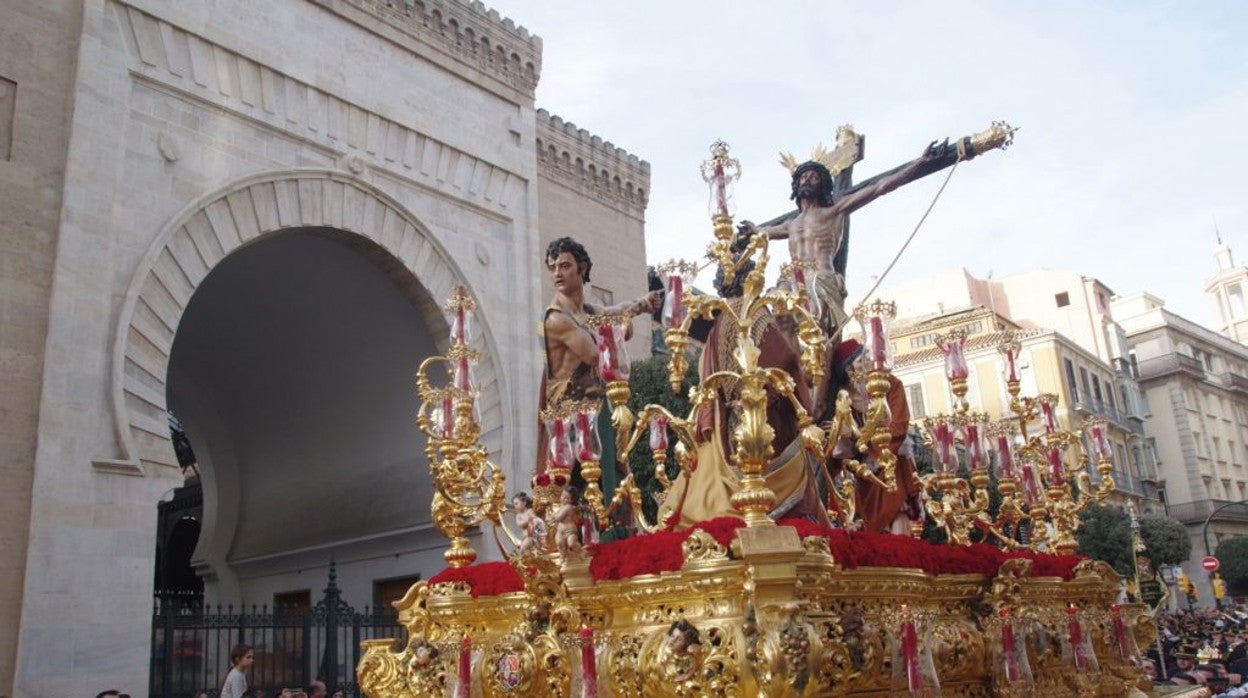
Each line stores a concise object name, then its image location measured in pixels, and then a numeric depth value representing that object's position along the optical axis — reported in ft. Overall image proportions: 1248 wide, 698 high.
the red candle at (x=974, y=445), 26.07
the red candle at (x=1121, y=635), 23.65
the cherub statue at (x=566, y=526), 16.17
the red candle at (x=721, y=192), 19.08
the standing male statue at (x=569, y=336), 24.58
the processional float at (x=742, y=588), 14.01
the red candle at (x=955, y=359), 23.56
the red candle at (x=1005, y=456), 26.35
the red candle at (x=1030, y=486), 27.45
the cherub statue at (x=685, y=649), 13.87
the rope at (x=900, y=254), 25.55
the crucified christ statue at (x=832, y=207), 25.50
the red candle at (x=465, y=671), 17.12
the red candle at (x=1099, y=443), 29.84
